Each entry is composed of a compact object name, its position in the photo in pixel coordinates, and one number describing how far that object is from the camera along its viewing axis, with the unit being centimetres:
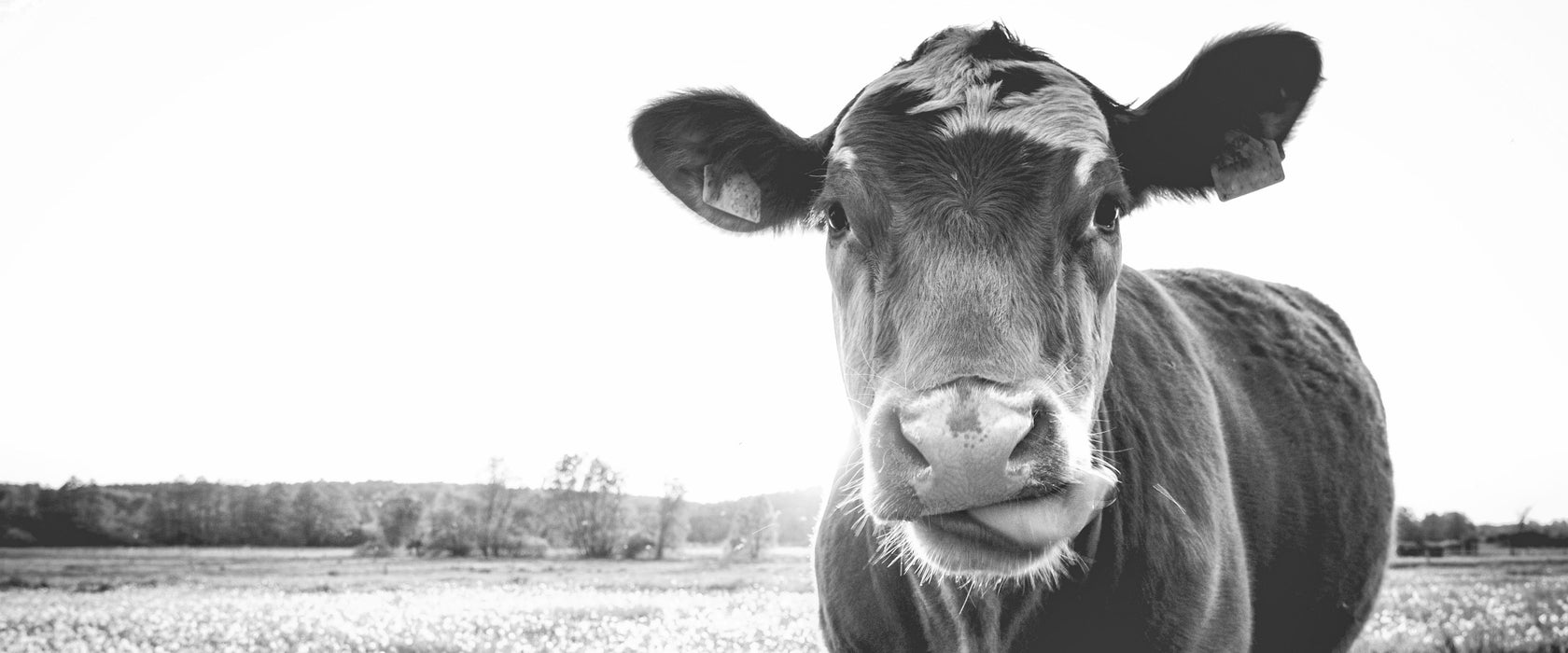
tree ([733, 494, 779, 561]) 4066
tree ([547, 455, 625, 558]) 8156
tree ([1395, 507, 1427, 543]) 4933
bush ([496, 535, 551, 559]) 7869
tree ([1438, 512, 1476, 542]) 5644
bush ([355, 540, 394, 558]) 7762
